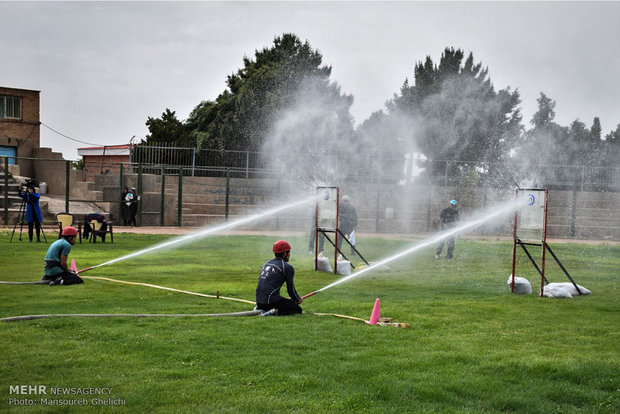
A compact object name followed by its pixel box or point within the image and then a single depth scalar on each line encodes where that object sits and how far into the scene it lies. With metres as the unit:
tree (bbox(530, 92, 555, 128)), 58.50
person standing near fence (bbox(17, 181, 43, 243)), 21.92
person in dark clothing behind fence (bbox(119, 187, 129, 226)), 32.38
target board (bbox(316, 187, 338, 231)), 16.88
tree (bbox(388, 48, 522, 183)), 49.09
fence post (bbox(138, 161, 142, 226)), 32.59
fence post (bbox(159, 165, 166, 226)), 33.06
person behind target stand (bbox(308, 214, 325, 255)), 21.55
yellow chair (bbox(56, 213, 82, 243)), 22.91
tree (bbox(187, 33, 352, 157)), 42.72
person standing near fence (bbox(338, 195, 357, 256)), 20.75
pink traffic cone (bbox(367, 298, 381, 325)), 9.61
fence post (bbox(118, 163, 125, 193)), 32.91
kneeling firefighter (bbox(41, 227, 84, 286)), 12.65
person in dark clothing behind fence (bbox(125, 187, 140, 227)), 32.09
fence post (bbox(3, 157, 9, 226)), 28.45
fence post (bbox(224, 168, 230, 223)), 34.66
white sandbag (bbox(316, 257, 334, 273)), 16.58
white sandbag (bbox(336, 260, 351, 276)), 16.12
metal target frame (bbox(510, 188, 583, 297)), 13.65
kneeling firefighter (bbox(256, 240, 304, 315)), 10.06
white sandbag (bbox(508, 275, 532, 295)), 13.40
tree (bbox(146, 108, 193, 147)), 51.38
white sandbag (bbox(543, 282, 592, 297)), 13.12
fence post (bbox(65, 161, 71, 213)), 30.60
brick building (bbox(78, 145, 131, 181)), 35.03
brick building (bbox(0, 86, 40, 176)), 41.47
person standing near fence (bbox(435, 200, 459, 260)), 21.69
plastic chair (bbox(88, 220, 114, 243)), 22.95
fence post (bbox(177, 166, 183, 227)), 33.72
